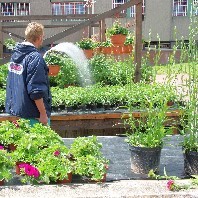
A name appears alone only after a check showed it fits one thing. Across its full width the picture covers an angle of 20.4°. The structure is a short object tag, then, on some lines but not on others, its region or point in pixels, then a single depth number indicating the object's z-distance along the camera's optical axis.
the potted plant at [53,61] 8.39
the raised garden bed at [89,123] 6.62
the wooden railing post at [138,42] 7.45
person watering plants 4.64
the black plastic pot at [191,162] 4.02
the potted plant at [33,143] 3.73
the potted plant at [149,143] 4.03
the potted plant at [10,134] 4.06
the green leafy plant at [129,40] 9.64
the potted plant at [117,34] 9.69
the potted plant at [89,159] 3.64
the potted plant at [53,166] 3.55
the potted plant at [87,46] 9.60
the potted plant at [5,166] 3.56
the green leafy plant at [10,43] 9.98
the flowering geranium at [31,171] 3.57
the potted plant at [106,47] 9.65
